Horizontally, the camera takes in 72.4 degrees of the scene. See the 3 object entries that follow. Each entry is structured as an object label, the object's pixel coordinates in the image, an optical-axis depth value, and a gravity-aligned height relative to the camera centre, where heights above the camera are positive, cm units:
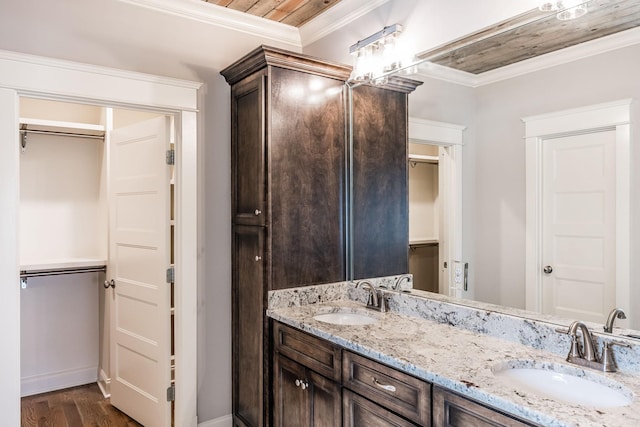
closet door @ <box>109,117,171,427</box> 269 -35
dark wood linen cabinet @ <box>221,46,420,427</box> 238 +18
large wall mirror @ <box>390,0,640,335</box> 149 +46
